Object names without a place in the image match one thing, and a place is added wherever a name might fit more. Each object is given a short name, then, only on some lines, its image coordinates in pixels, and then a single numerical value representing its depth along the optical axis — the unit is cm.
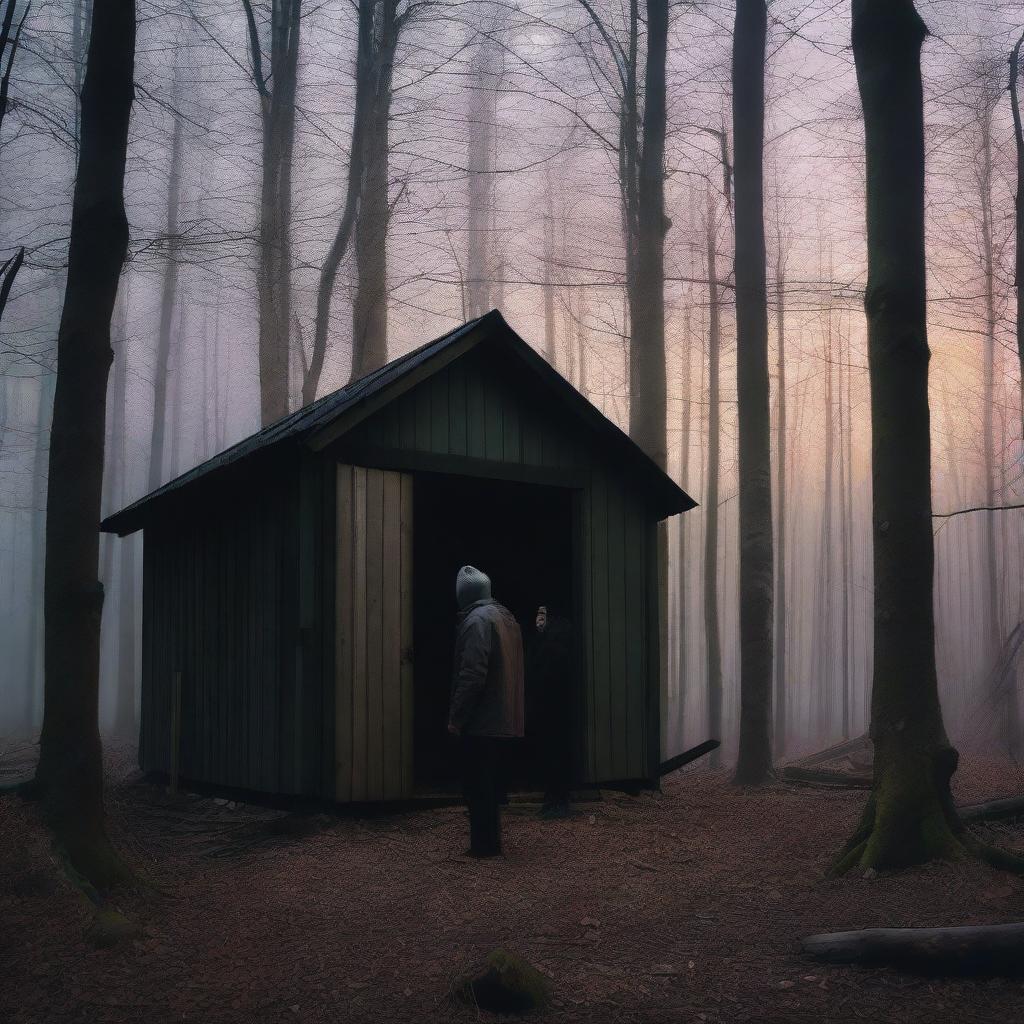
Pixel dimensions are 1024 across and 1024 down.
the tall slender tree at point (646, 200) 1459
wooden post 1036
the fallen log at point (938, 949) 465
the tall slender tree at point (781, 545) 2605
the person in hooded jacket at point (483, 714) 726
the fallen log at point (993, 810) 792
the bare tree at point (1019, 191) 1491
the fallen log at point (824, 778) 1149
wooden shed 838
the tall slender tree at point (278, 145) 1845
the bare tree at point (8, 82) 723
